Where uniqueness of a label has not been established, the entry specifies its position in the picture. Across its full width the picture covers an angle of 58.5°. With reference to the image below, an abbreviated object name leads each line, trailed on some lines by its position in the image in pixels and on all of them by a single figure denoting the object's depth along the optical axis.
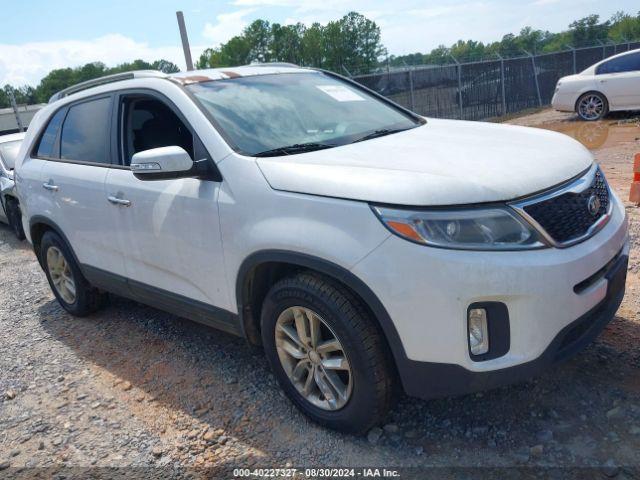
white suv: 2.28
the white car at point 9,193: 8.33
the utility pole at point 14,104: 25.29
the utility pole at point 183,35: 8.42
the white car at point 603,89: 13.02
